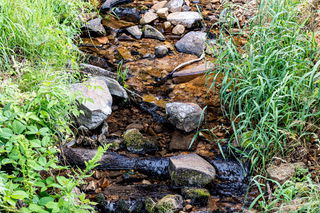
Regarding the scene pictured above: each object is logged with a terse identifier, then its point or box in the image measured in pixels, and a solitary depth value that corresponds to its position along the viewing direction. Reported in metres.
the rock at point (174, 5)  6.30
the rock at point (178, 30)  5.81
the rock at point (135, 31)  5.70
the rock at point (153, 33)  5.68
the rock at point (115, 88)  4.17
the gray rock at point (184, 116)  3.77
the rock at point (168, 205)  2.95
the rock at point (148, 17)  6.06
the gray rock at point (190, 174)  3.24
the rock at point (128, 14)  6.18
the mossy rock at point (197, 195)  3.09
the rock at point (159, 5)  6.44
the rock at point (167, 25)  5.95
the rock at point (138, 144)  3.65
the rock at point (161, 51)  5.21
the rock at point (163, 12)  6.18
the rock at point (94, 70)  4.33
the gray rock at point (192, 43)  5.30
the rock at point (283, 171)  3.09
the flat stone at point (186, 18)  5.91
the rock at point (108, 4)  6.43
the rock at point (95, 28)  5.57
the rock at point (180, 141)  3.68
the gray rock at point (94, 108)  3.55
